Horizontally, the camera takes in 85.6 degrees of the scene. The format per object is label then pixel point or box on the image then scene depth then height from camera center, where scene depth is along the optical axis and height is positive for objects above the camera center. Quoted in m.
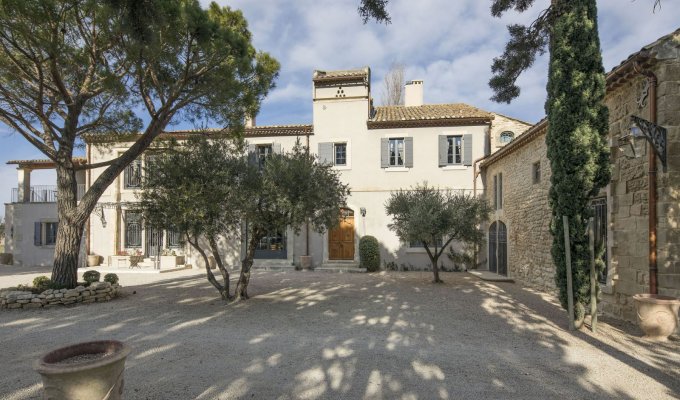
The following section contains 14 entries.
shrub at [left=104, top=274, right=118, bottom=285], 9.20 -1.62
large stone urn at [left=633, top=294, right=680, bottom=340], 5.14 -1.40
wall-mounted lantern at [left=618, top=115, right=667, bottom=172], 5.18 +1.17
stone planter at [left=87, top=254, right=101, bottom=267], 15.59 -1.94
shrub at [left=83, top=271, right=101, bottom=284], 9.07 -1.57
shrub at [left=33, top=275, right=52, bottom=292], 8.23 -1.57
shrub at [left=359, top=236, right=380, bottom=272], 13.81 -1.47
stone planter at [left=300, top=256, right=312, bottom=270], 14.51 -1.89
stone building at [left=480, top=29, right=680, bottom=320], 5.59 +0.37
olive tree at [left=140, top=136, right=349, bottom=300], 6.94 +0.45
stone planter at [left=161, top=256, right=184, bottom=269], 15.06 -1.94
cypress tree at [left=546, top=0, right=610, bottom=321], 5.92 +1.49
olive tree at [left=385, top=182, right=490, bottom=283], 10.03 -0.01
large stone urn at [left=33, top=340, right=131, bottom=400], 2.75 -1.24
